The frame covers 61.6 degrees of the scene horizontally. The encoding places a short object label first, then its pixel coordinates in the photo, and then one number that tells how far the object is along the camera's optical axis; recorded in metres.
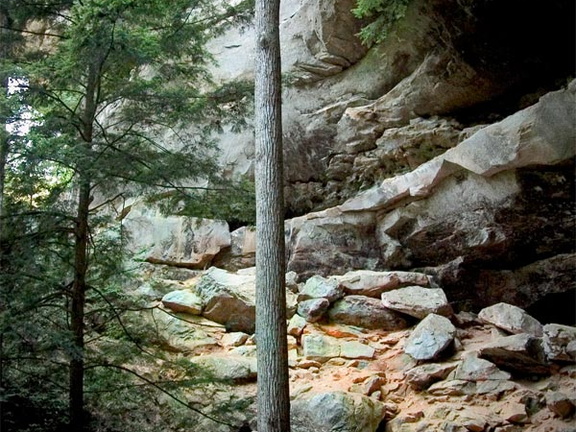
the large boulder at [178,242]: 11.42
